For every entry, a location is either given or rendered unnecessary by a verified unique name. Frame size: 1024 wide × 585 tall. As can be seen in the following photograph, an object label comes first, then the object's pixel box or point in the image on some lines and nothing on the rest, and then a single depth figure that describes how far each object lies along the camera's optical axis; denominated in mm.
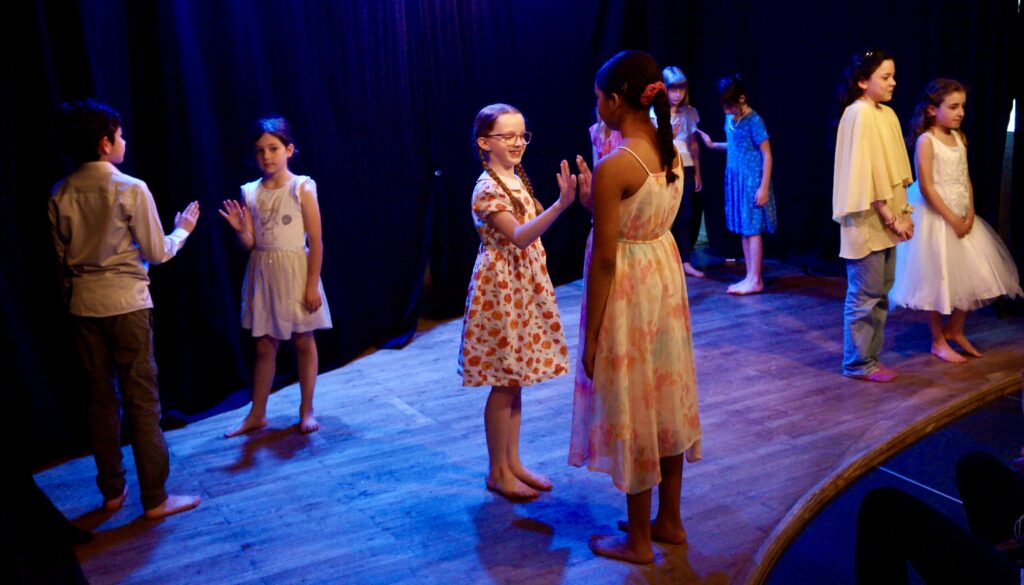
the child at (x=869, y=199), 4207
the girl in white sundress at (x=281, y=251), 3990
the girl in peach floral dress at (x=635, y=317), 2609
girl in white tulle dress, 4430
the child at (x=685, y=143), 6188
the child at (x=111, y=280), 3217
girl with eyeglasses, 3227
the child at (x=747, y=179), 6066
